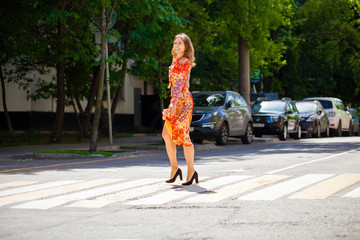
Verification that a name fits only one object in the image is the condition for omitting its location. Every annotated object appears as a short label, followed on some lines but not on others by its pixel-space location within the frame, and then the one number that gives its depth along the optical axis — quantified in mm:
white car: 35781
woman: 10039
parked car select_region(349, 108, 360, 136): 40766
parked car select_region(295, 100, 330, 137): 32219
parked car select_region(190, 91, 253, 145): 22797
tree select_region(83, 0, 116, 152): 18703
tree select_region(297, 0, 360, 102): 34469
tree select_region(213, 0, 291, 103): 26922
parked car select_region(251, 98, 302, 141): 28797
